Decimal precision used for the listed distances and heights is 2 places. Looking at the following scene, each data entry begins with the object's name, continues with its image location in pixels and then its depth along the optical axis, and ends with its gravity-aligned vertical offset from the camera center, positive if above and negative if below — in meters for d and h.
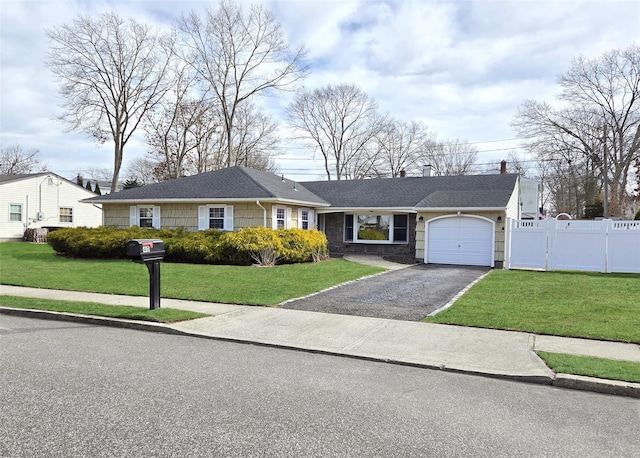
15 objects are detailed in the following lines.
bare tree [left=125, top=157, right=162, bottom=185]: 47.72 +7.01
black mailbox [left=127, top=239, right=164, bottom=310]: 8.41 -0.59
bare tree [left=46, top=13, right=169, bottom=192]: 34.84 +10.69
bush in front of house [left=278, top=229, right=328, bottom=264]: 18.47 -0.88
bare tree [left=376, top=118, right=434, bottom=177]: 51.31 +7.82
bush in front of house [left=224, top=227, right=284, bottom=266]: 17.42 -0.89
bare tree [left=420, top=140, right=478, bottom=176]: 54.81 +7.52
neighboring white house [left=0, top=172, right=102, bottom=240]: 30.81 +1.44
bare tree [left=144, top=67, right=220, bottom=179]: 39.56 +8.56
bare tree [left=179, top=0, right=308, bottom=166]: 35.97 +12.22
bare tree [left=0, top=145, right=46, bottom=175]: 62.00 +8.21
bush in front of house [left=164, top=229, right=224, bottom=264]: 17.95 -0.94
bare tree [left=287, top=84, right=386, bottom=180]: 49.34 +9.13
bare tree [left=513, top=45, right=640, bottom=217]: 37.12 +7.42
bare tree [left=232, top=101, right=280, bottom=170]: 43.74 +7.90
